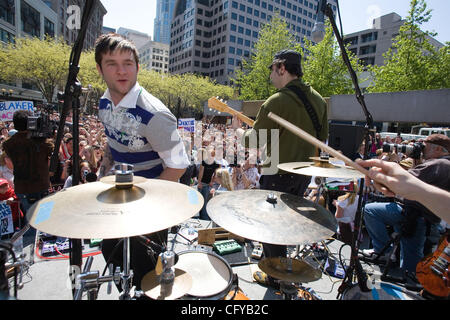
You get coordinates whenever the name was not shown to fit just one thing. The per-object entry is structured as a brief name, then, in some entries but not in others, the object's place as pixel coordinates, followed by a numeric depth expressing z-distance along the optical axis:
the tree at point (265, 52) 23.47
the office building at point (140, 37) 112.93
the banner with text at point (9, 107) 7.50
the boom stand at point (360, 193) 1.67
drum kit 1.21
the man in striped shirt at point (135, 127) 1.75
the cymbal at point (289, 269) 1.99
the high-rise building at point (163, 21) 164.38
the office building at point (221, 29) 60.43
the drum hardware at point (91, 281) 1.31
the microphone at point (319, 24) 2.02
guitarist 2.32
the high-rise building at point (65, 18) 48.00
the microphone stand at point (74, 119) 1.56
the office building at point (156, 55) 94.81
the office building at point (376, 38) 49.16
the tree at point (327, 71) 20.11
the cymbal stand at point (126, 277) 1.40
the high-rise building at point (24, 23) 30.67
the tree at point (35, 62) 21.50
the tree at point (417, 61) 16.52
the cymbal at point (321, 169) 1.98
